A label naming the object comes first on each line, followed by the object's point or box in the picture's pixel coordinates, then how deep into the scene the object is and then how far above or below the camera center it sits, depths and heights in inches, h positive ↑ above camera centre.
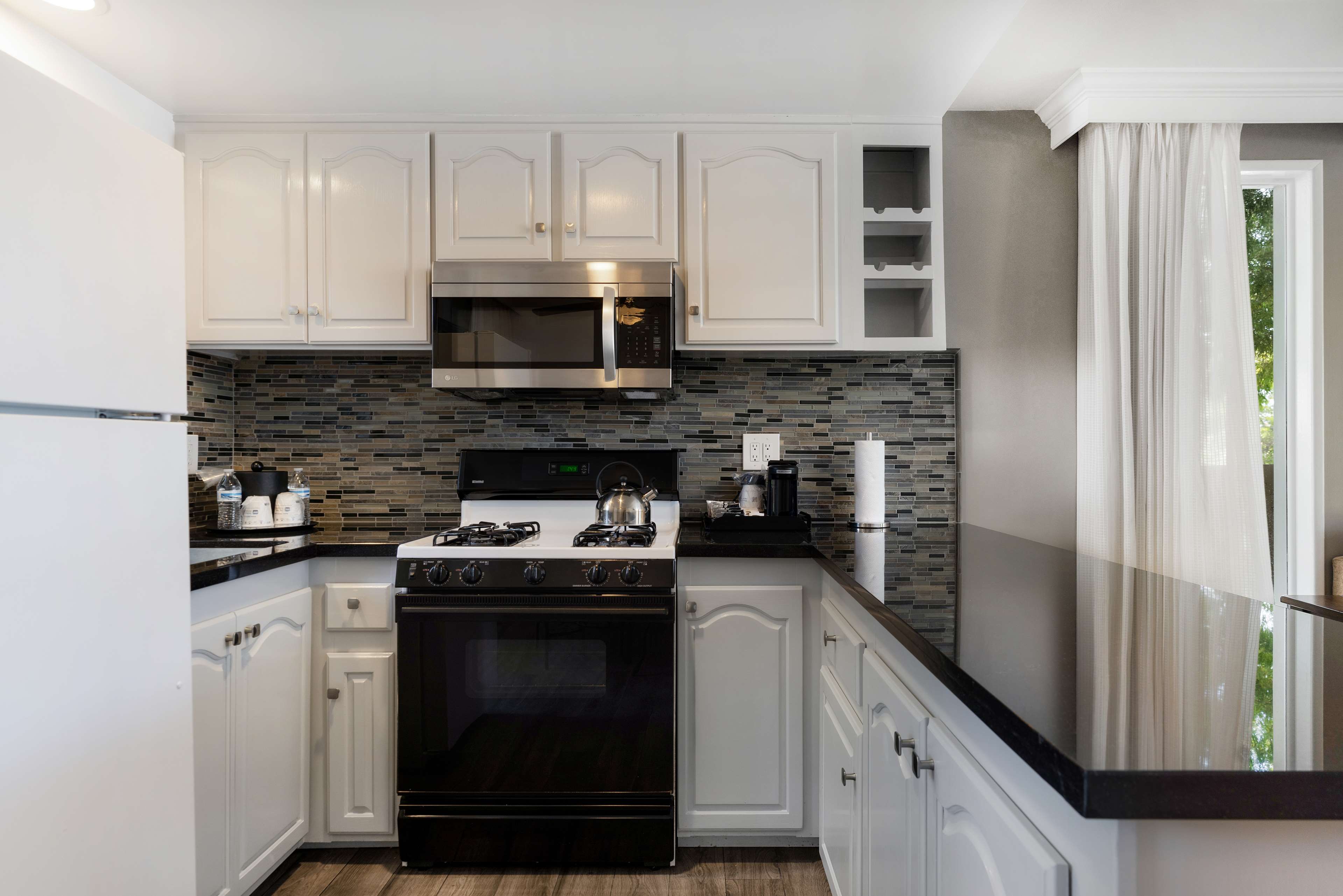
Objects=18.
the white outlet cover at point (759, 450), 96.9 -0.6
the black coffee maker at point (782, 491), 86.9 -5.4
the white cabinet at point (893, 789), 41.7 -21.8
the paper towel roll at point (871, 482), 88.8 -4.5
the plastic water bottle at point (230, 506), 88.9 -7.0
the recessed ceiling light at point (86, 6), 66.1 +40.7
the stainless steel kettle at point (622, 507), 83.9 -7.0
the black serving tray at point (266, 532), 88.8 -10.4
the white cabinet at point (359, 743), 77.9 -31.7
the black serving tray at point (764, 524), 85.7 -9.2
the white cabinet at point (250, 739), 61.9 -27.2
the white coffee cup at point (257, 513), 89.3 -8.0
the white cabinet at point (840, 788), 58.2 -30.1
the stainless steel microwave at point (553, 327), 84.4 +14.1
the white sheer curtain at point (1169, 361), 85.0 +9.9
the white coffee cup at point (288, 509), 91.7 -7.8
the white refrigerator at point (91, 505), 32.3 -2.8
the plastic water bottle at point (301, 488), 94.5 -5.3
